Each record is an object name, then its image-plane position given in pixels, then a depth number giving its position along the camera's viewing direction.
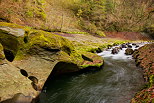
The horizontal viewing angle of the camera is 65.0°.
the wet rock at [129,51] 14.07
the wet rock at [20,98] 3.80
